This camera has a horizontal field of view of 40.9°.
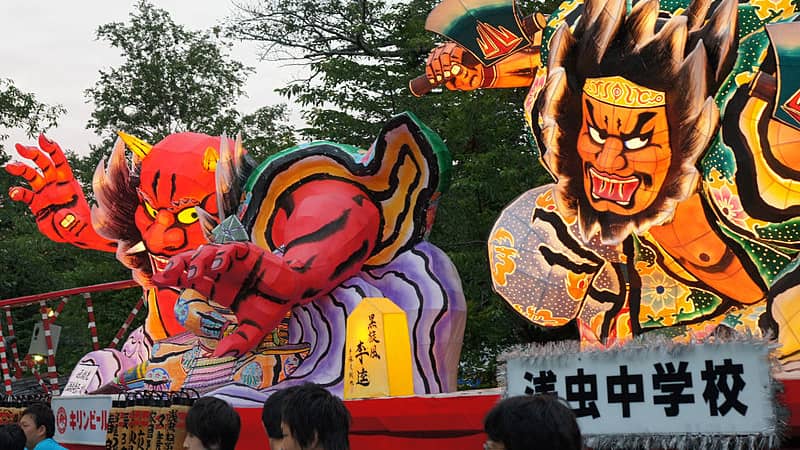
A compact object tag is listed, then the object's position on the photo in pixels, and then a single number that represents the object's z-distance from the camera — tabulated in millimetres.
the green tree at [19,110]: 17844
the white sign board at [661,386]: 3287
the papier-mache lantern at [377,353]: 6551
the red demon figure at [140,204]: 9297
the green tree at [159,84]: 18203
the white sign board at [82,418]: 6855
